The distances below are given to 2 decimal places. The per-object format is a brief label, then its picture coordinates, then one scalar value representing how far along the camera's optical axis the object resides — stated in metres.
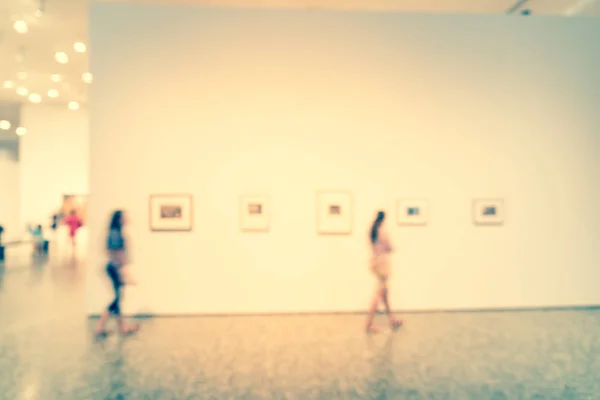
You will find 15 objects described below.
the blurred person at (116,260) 6.54
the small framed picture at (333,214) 8.22
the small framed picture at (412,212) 8.33
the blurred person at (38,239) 18.17
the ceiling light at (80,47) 11.92
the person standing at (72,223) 17.92
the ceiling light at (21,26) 10.45
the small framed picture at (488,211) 8.45
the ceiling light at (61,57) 12.76
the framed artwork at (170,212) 8.02
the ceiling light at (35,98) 17.84
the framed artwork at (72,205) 20.02
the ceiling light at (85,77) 14.71
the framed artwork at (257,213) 8.15
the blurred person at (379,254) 6.86
